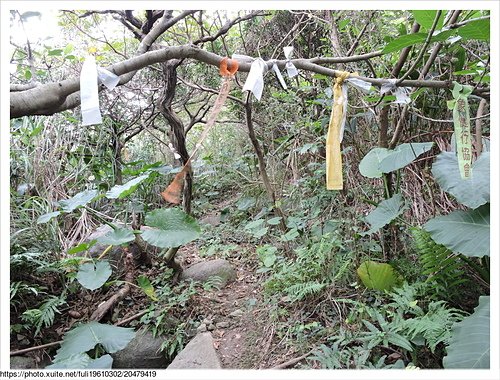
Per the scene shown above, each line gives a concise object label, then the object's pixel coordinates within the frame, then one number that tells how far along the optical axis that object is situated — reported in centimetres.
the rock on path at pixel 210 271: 242
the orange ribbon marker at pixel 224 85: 121
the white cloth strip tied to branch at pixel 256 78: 116
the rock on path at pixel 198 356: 165
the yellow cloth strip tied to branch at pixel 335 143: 130
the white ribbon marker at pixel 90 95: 101
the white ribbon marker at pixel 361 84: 124
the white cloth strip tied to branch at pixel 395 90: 128
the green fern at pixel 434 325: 131
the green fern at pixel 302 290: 178
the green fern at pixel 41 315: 175
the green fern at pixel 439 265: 159
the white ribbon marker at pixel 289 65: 126
